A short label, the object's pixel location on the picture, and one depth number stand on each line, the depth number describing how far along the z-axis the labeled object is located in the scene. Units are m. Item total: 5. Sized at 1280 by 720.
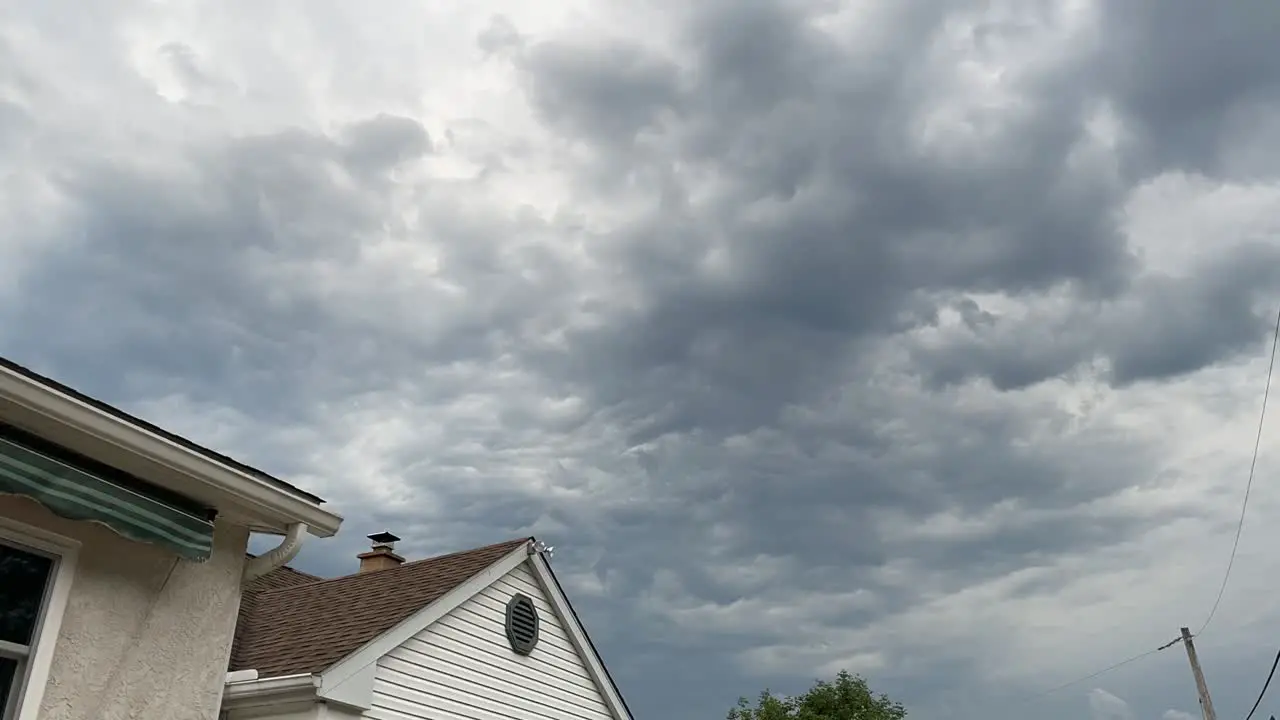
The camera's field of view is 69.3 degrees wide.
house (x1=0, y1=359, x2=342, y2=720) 5.88
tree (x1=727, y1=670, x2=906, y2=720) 47.16
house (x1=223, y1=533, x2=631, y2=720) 10.19
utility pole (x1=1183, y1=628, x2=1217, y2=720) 26.98
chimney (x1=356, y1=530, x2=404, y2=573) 16.75
